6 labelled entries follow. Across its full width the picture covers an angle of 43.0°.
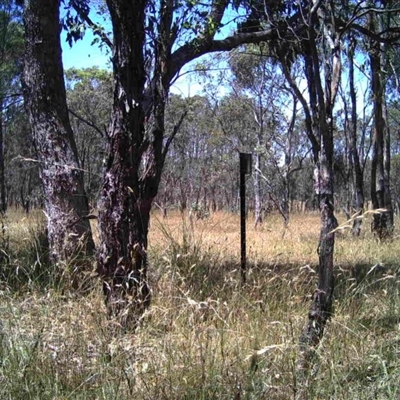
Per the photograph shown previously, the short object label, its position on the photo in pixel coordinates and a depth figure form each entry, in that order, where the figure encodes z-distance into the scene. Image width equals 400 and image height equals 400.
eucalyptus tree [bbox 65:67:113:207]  29.59
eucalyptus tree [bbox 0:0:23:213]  14.46
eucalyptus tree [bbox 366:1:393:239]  10.62
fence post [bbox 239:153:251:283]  5.23
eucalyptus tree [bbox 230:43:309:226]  20.99
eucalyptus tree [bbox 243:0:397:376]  3.12
